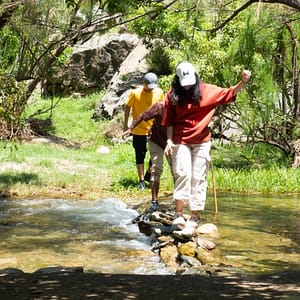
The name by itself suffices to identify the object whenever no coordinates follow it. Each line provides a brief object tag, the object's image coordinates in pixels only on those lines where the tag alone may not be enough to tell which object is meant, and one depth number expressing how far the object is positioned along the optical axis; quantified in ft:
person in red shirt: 22.03
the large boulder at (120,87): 63.77
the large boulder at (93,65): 76.74
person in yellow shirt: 30.64
